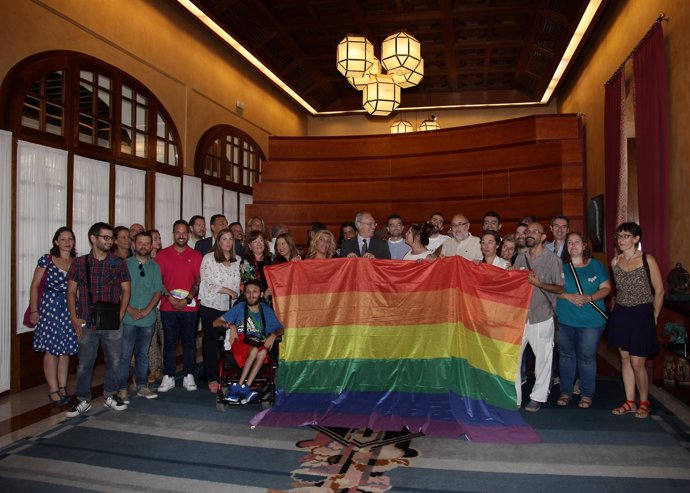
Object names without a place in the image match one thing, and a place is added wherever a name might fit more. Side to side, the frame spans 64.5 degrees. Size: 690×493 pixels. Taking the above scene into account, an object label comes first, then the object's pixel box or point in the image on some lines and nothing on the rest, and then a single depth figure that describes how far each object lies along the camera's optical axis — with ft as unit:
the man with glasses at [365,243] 17.15
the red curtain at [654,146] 17.52
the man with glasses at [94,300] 14.28
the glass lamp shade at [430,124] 39.60
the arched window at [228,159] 29.37
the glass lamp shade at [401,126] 38.93
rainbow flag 12.79
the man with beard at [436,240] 18.76
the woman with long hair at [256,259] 15.71
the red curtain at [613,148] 22.66
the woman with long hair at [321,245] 15.65
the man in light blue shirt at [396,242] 17.57
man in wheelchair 14.26
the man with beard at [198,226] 19.43
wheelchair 14.33
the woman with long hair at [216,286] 16.30
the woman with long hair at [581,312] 14.38
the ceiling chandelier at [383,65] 22.67
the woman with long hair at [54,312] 15.44
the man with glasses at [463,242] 16.70
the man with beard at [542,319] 14.07
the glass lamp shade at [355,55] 23.73
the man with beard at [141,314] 15.42
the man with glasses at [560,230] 16.47
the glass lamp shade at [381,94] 26.89
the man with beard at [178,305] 16.58
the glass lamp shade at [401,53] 22.57
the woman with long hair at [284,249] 16.26
